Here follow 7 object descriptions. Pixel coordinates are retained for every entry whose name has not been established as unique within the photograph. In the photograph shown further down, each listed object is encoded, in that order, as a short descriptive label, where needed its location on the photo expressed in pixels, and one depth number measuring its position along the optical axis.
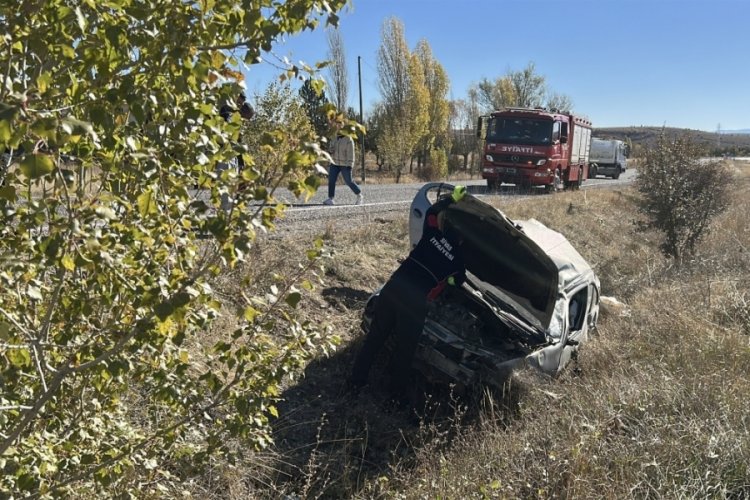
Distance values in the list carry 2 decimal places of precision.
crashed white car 4.90
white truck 37.94
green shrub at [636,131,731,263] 10.67
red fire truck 19.14
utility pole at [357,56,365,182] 28.51
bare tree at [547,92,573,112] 58.70
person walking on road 11.01
